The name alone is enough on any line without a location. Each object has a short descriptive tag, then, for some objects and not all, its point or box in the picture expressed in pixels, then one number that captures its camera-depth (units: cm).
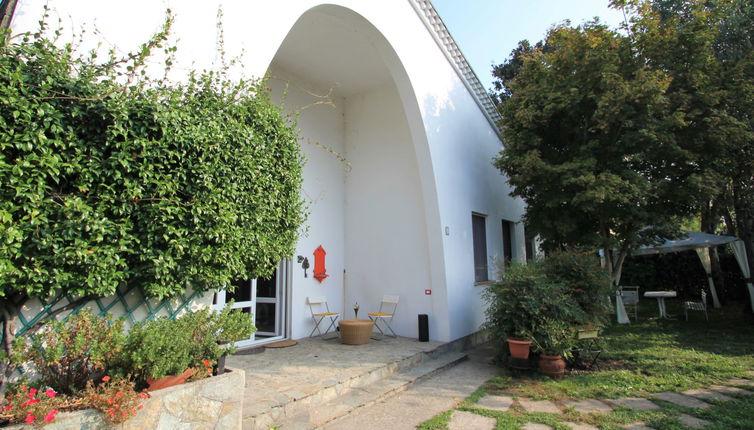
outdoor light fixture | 718
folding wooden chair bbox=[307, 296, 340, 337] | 727
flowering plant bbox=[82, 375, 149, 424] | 226
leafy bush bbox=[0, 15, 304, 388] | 250
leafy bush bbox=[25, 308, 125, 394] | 250
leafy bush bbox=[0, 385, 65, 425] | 208
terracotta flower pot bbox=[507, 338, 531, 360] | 534
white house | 687
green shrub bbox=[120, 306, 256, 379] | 263
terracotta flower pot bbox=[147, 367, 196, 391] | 266
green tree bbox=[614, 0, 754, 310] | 661
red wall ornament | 749
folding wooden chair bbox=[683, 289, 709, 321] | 912
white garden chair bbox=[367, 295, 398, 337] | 758
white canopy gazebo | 914
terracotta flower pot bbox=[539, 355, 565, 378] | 523
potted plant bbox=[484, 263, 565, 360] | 543
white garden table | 965
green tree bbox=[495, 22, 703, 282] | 662
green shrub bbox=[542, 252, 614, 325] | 588
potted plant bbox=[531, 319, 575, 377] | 523
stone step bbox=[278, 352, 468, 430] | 359
